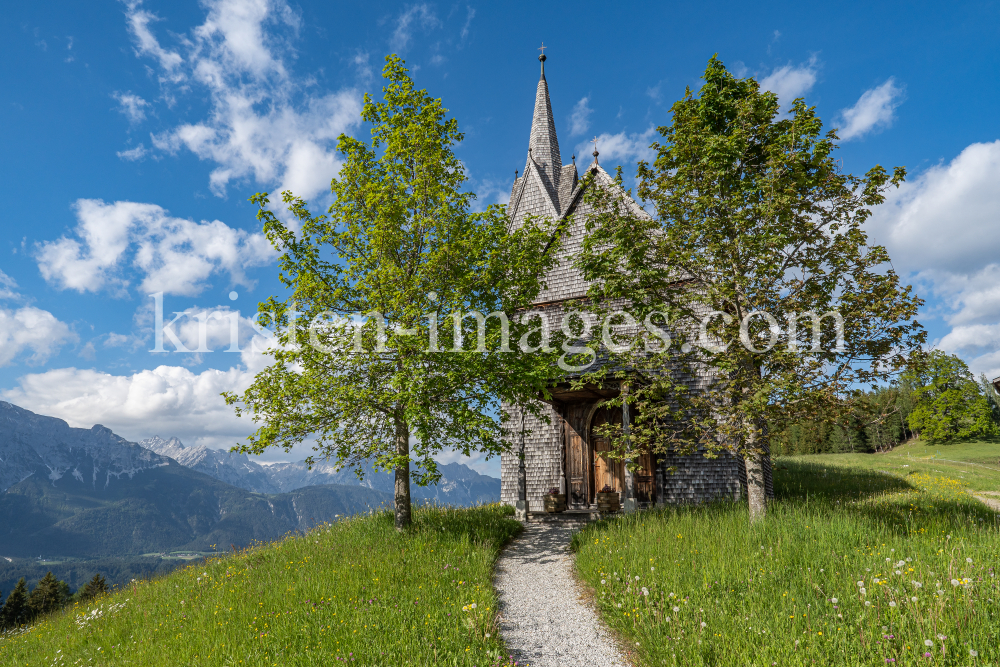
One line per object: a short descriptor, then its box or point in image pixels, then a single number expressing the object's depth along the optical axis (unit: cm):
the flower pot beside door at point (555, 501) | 1603
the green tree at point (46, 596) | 3426
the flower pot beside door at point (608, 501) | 1530
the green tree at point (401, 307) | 1034
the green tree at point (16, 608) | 3422
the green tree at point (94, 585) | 2861
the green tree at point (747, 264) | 908
